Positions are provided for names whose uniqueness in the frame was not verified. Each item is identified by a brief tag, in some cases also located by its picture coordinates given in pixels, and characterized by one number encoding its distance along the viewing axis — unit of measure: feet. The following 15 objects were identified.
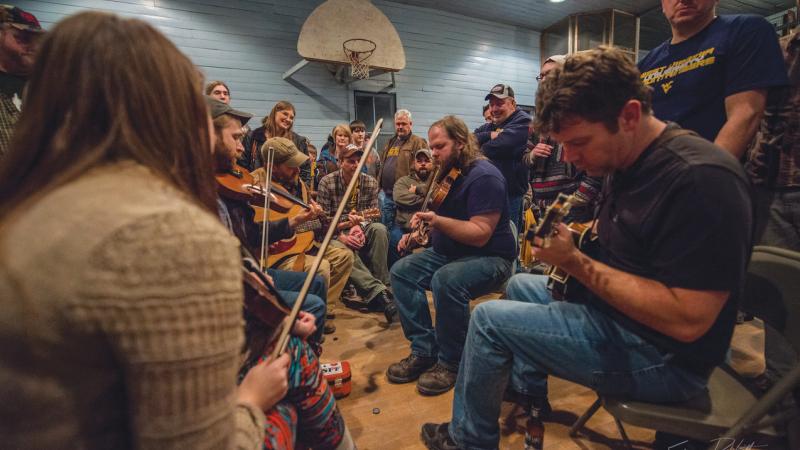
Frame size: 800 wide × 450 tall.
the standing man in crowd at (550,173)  9.01
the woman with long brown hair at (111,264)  1.73
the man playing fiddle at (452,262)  7.38
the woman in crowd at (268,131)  14.40
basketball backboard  20.47
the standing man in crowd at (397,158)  15.17
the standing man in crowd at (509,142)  11.68
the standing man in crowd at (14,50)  6.20
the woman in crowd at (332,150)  15.80
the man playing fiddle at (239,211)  6.81
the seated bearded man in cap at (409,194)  12.60
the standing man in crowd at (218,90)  14.21
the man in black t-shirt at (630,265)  3.33
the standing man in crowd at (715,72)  5.41
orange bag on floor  7.20
